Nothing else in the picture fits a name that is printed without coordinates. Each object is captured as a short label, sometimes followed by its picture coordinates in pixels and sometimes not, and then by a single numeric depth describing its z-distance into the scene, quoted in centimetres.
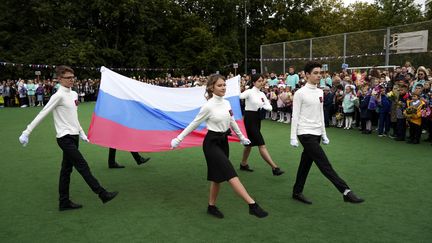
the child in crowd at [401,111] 981
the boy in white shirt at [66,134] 500
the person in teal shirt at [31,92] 2423
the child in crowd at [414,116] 937
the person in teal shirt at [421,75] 1060
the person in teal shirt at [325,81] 1427
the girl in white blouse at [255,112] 675
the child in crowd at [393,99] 1020
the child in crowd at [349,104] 1205
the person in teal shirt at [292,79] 1612
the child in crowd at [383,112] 1055
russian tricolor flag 593
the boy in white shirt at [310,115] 489
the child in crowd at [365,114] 1137
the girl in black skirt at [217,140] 456
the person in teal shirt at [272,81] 1628
